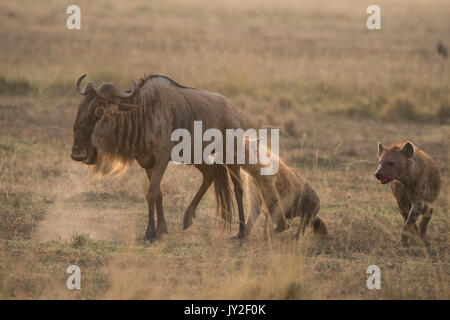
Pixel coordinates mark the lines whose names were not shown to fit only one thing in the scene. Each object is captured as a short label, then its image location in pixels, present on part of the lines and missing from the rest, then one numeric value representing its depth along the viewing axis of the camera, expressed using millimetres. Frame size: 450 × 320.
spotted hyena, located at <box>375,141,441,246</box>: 14664
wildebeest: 14195
